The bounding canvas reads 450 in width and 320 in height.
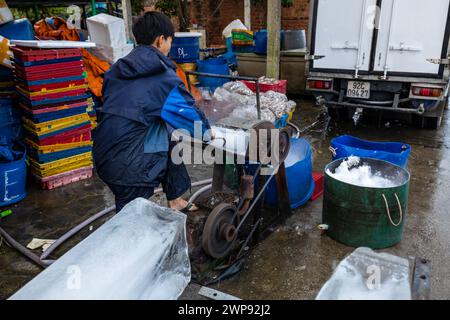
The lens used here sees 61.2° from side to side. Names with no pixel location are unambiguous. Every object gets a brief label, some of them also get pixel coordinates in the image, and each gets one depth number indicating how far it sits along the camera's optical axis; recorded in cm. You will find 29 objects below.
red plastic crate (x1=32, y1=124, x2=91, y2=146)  483
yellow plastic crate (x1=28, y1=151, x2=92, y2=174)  485
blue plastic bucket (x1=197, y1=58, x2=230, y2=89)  852
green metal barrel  332
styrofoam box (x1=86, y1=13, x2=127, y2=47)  642
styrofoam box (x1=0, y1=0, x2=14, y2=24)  552
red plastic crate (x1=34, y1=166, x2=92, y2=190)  492
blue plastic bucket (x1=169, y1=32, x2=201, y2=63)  821
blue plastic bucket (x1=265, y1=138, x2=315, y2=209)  401
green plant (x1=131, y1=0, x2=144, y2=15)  1114
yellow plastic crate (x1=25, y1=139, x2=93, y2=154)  479
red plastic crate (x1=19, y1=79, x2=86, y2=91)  471
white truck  562
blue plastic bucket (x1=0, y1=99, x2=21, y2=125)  502
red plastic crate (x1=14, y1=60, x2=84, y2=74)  465
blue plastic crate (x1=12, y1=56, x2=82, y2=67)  462
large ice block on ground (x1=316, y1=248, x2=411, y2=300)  161
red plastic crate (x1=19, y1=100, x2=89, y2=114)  473
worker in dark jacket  252
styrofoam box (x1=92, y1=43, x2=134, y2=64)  652
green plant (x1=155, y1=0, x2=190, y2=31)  984
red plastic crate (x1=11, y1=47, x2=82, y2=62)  461
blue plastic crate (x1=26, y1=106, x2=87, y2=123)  475
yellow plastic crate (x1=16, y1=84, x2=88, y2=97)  470
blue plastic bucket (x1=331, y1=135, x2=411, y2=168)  400
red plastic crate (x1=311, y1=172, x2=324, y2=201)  452
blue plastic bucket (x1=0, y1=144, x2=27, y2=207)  439
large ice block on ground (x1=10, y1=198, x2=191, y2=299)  157
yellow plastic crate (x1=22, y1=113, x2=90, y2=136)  477
